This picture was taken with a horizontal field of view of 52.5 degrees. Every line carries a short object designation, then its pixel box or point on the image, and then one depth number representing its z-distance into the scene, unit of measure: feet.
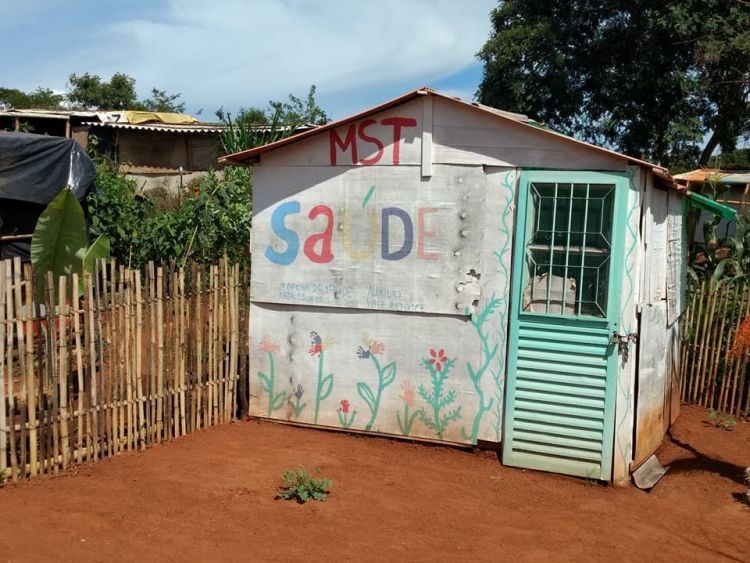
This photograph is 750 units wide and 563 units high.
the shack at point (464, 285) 20.12
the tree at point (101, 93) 94.48
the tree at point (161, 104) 94.79
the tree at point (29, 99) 90.68
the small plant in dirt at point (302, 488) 18.03
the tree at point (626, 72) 53.93
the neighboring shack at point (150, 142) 49.83
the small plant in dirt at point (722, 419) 26.30
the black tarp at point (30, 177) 31.53
